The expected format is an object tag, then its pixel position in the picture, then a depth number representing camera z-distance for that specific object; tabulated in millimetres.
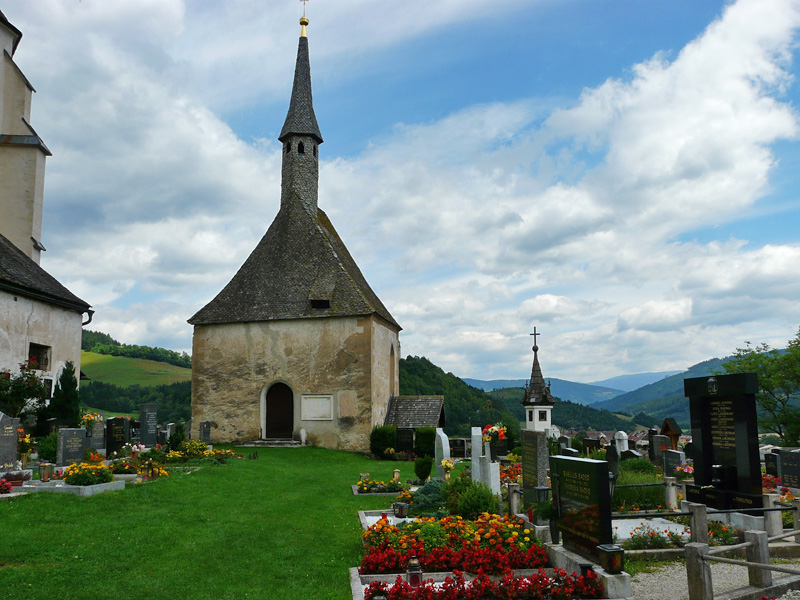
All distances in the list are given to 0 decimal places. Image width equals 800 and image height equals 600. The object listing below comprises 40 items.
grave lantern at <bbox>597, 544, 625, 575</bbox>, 6500
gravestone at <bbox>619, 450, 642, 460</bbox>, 19847
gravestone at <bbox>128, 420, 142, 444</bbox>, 20442
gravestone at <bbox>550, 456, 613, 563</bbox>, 6832
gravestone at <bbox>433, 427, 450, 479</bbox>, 15070
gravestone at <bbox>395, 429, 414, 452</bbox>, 25562
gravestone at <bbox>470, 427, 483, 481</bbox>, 12562
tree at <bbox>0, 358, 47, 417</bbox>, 17234
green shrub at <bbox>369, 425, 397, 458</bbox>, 25141
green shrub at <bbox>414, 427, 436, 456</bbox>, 24906
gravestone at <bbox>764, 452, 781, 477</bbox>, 16392
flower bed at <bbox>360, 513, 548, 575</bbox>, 7730
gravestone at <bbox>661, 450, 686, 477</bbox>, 14609
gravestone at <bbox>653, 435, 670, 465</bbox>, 21412
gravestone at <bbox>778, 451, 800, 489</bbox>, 13484
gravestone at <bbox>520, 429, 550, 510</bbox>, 10492
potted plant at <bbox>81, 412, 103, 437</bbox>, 17516
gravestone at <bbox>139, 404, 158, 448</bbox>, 19672
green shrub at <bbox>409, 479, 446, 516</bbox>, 11398
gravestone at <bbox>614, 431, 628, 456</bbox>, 21047
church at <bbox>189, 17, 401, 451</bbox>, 26078
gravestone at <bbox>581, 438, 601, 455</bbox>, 24309
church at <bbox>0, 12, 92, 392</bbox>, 19109
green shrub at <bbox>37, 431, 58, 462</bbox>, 14875
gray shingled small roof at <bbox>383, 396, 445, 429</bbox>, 27719
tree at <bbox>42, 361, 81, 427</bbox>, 19219
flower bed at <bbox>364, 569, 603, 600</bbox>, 6551
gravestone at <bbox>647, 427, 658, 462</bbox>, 21997
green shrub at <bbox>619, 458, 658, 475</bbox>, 17156
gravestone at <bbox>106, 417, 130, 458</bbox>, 18078
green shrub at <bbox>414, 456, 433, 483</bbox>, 15039
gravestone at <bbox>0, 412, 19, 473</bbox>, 12695
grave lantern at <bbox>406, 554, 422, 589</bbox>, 6921
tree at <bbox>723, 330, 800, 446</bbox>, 31938
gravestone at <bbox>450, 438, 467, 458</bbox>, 27125
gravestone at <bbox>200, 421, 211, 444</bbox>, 24609
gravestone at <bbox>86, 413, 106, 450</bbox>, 17297
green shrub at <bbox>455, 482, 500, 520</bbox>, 10492
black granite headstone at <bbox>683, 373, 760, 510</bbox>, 10016
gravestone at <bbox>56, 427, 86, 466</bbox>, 14148
